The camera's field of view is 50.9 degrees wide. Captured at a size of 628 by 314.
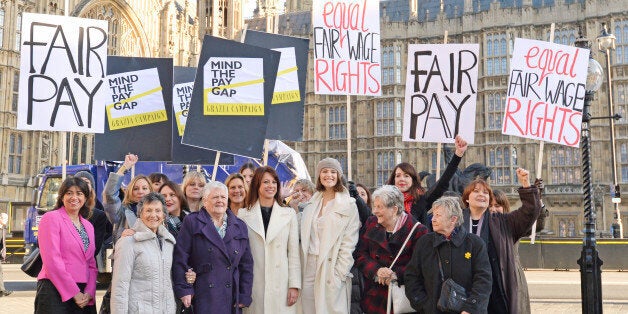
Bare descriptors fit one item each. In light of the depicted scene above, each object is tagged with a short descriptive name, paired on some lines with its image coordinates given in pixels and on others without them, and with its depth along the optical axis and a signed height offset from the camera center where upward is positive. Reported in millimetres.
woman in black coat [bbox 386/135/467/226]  5406 +47
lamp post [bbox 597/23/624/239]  13406 +3135
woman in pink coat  4508 -469
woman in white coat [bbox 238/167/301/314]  4992 -420
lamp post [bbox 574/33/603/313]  7020 -726
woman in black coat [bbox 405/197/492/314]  4301 -440
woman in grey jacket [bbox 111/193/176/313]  4340 -508
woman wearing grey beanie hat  4977 -388
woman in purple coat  4613 -487
